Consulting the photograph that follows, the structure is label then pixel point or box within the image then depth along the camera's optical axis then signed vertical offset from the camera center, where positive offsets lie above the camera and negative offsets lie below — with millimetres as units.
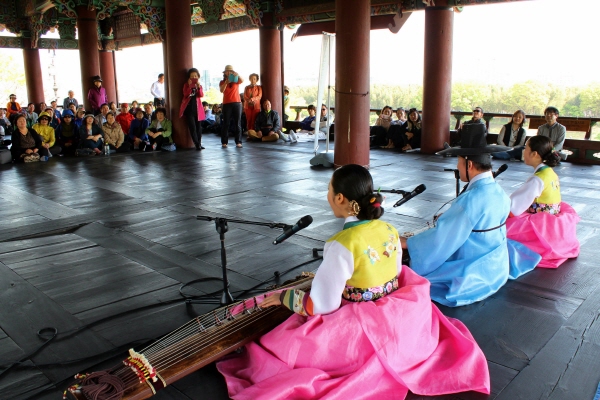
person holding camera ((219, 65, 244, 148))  9539 +57
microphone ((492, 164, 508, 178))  3522 -451
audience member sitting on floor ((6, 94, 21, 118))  13172 +58
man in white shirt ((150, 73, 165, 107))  13445 +461
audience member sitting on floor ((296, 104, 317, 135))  12047 -416
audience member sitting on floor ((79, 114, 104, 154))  8664 -459
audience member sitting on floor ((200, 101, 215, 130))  13344 -363
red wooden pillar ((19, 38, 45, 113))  15102 +882
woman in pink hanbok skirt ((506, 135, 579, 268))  3361 -749
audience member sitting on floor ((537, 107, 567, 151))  7601 -453
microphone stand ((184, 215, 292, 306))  2359 -754
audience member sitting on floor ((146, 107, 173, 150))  9422 -438
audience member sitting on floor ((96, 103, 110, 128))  9277 -140
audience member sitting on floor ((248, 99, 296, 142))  10992 -489
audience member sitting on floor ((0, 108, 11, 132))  11866 -273
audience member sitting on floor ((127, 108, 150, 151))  9430 -455
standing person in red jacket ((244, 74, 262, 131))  11367 +100
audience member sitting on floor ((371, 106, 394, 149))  10031 -471
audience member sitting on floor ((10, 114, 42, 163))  7844 -525
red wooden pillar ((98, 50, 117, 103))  16391 +1242
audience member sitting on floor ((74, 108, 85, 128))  9030 -165
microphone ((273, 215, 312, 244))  1949 -457
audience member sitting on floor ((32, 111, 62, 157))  8240 -423
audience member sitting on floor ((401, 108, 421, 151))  9414 -526
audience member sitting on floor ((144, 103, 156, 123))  9903 -128
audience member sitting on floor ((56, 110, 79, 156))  8789 -483
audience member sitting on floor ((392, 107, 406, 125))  10040 -257
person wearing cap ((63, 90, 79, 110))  13230 +138
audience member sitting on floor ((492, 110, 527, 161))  8078 -541
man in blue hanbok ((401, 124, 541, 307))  2697 -713
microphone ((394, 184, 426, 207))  2682 -460
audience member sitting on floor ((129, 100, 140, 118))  11367 -34
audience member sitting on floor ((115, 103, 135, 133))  9962 -229
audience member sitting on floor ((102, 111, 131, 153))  8992 -472
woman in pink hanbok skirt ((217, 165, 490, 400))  1861 -838
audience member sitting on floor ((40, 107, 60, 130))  9716 -246
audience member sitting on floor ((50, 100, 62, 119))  11164 -74
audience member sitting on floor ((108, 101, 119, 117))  10857 +18
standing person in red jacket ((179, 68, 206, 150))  9273 -4
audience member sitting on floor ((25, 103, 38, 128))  12248 -138
